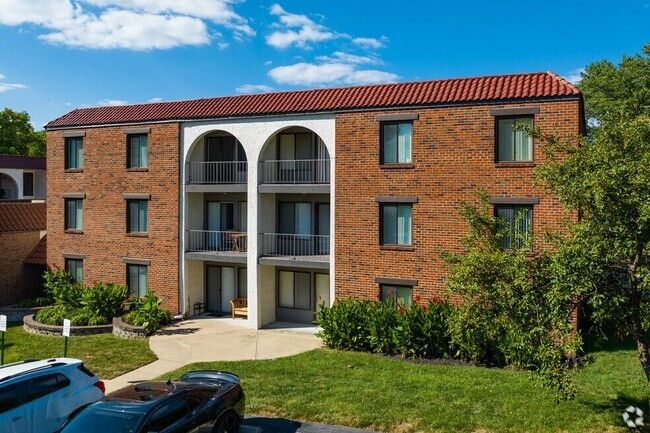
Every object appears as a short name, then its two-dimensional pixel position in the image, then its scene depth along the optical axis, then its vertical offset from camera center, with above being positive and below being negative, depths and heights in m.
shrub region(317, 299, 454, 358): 15.84 -3.04
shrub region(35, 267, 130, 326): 20.56 -3.06
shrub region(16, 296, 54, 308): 23.89 -3.35
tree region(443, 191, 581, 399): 8.42 -1.26
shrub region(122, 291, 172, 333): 19.86 -3.28
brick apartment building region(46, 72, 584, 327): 17.36 +1.38
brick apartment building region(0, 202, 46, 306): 24.67 -1.25
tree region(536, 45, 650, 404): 8.08 +0.03
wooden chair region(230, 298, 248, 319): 22.19 -3.23
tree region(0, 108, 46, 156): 61.12 +10.04
